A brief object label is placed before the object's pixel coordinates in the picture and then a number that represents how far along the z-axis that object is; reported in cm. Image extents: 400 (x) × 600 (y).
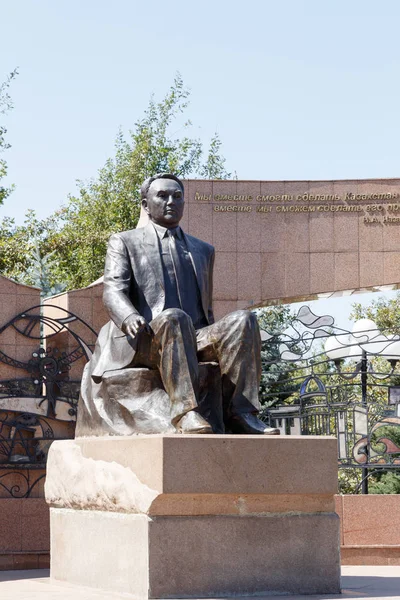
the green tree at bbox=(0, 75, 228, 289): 2511
